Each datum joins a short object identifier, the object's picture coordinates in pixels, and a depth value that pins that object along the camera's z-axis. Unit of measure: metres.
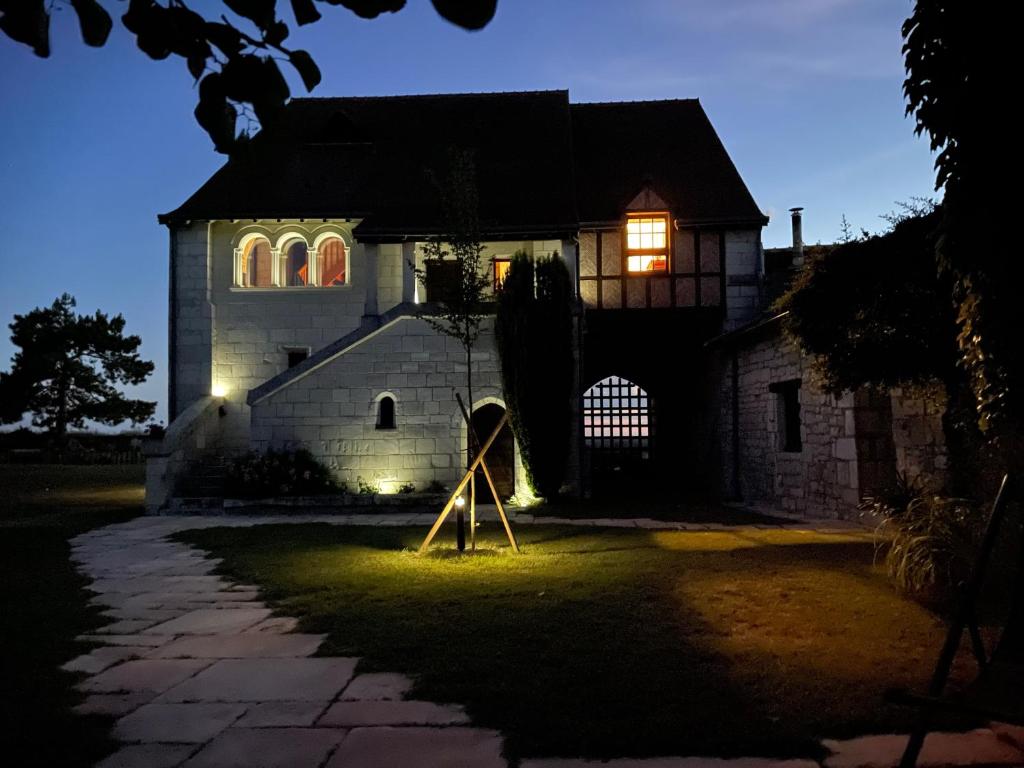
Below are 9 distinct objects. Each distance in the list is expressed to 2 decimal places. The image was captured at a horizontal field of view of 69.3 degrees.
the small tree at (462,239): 9.38
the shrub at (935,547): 4.93
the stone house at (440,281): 13.72
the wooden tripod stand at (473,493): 7.57
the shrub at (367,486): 13.52
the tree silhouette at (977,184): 3.59
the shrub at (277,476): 12.96
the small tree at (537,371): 12.98
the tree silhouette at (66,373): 30.45
